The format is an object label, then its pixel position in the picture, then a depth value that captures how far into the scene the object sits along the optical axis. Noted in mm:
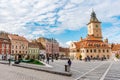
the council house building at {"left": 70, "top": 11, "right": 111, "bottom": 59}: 33523
